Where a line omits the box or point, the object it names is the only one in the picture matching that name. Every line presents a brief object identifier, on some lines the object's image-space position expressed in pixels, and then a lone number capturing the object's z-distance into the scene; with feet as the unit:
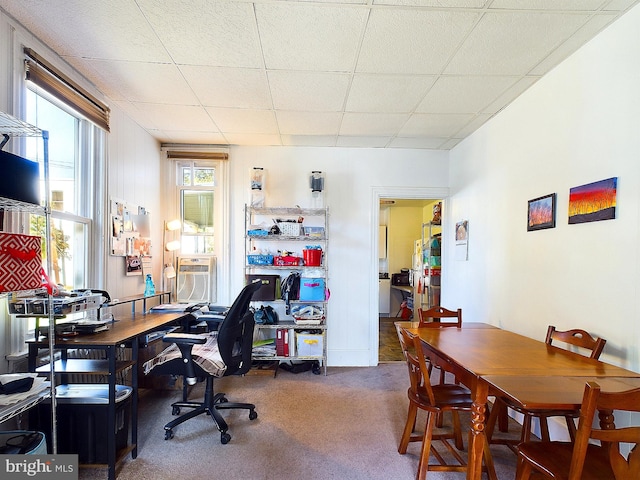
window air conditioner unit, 13.01
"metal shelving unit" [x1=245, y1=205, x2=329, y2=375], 12.12
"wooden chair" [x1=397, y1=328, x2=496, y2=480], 6.15
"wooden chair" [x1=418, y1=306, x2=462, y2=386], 9.20
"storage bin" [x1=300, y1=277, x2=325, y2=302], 12.21
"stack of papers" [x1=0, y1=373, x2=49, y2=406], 4.82
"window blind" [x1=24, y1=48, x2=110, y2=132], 6.72
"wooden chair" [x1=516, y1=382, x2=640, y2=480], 3.65
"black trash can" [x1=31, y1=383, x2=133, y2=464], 6.38
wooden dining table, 4.47
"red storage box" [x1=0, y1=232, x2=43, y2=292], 4.85
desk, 6.22
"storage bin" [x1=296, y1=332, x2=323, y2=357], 12.12
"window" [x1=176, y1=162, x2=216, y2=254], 13.38
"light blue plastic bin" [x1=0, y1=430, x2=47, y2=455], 5.10
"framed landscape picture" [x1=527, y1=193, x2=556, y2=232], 7.68
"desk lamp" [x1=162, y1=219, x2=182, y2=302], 12.57
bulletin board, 9.70
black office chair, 7.68
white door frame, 13.24
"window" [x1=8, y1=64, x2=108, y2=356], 7.12
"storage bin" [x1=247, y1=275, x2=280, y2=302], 12.20
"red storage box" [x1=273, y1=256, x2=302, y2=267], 12.46
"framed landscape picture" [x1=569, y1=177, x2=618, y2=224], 6.13
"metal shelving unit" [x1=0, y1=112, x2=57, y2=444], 4.93
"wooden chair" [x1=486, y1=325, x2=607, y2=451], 5.96
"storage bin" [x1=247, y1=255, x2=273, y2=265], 12.41
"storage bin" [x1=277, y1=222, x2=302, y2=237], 12.50
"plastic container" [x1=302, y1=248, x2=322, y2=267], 12.45
